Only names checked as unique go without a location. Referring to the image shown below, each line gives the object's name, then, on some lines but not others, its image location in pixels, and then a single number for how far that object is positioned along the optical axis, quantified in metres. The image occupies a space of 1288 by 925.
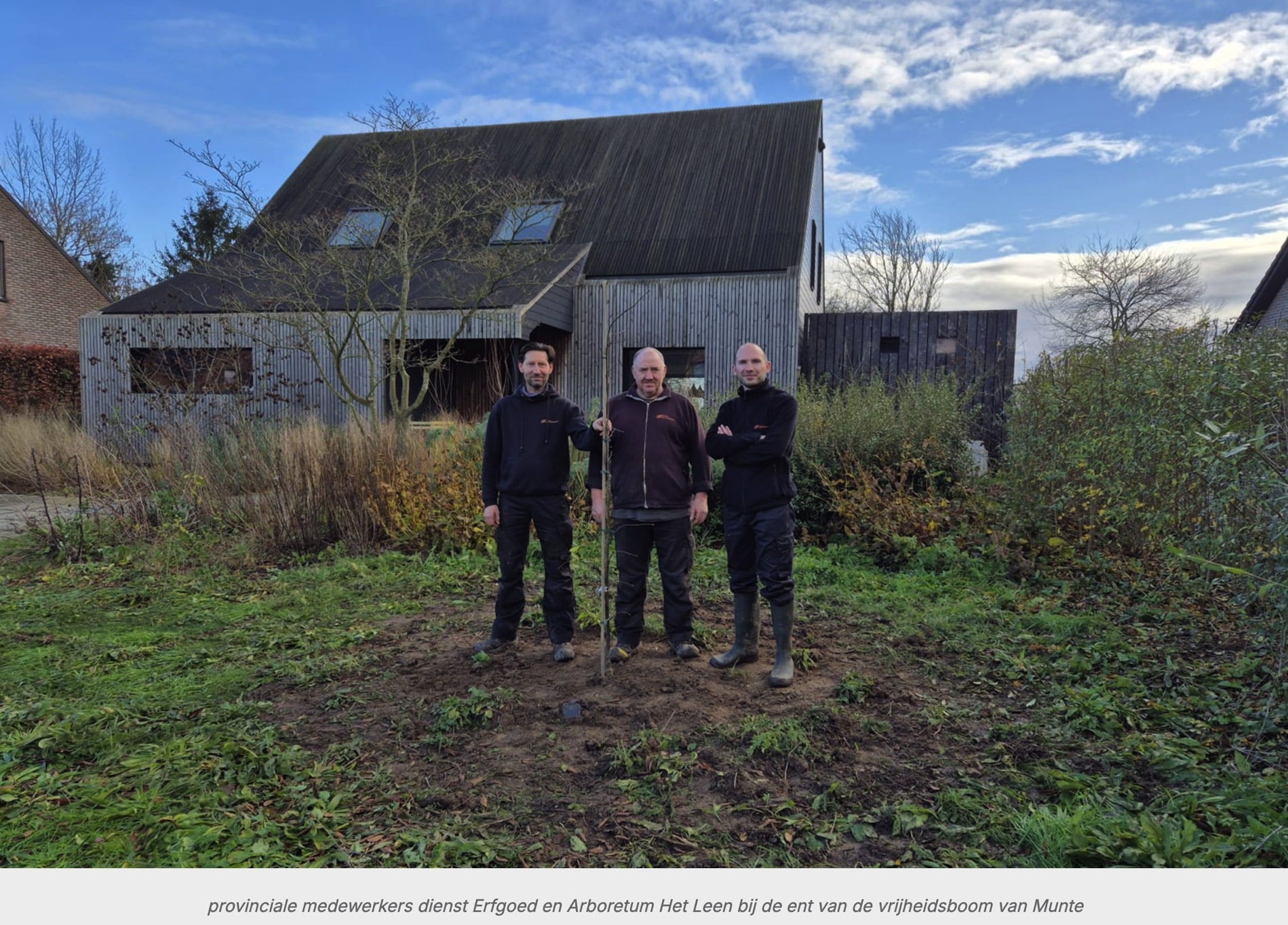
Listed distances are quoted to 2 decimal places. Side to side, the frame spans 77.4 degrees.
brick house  23.73
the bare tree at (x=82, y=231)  32.41
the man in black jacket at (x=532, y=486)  4.63
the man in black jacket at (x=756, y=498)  4.25
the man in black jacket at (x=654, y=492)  4.45
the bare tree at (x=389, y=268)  13.22
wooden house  15.86
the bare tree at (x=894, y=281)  35.09
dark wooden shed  15.79
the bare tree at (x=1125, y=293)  27.53
